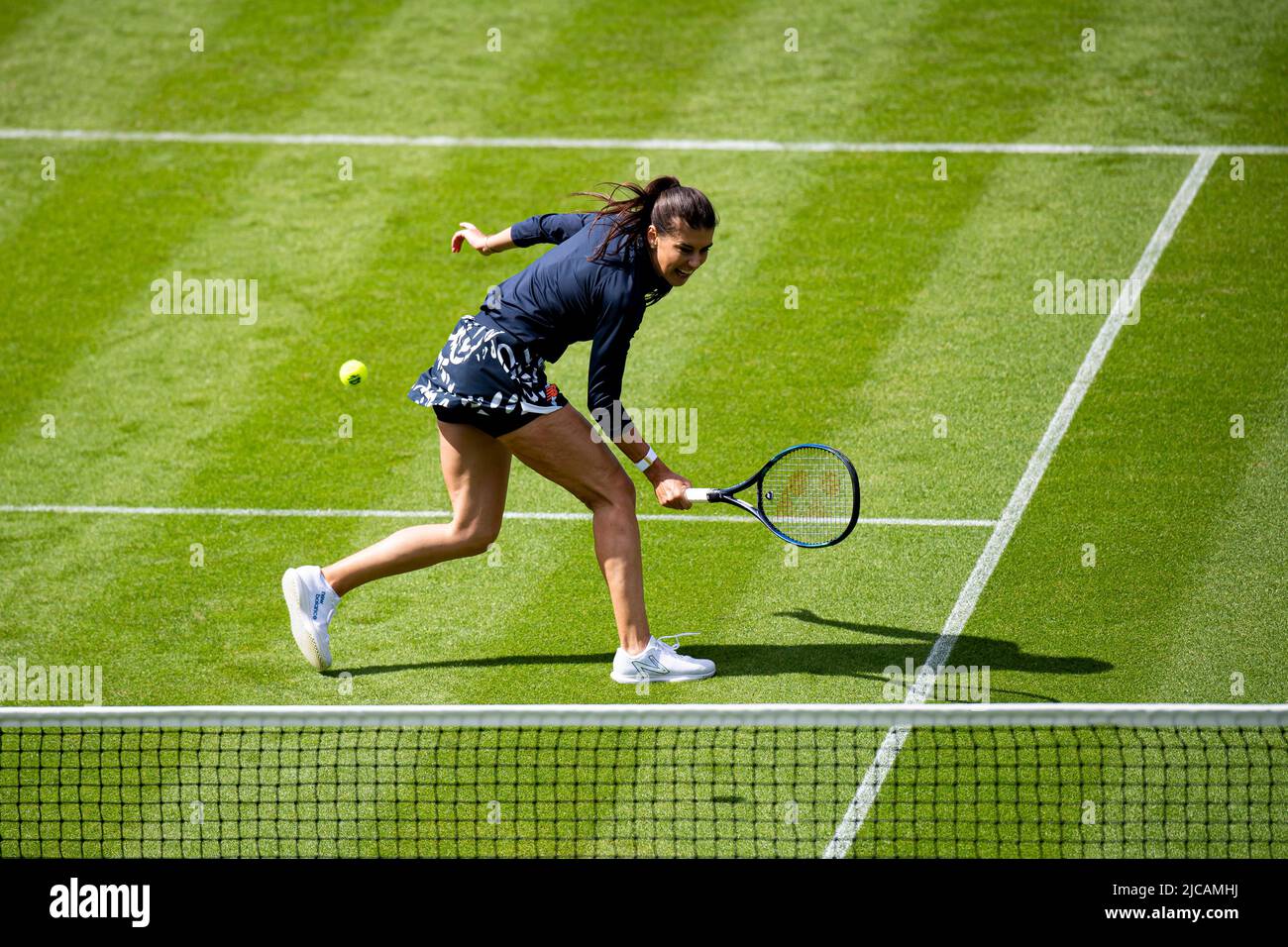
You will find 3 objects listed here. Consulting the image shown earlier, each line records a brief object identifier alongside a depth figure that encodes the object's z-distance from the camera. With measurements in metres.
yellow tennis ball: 10.30
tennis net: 6.34
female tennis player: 7.04
